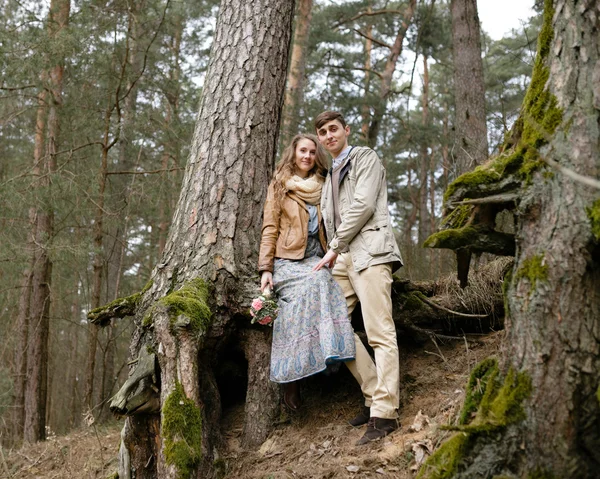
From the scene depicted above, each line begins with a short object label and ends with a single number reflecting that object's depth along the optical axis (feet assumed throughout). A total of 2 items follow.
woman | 13.53
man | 12.95
